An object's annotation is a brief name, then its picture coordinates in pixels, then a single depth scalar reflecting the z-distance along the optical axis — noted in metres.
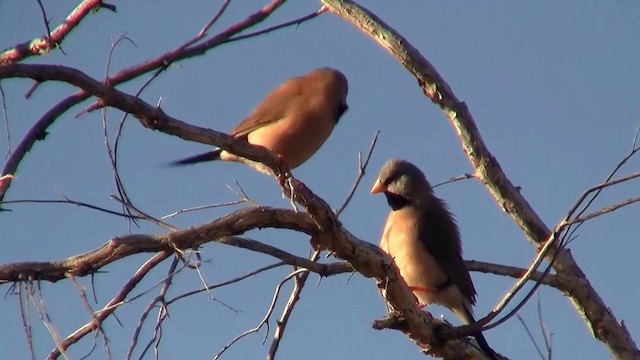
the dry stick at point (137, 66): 7.47
